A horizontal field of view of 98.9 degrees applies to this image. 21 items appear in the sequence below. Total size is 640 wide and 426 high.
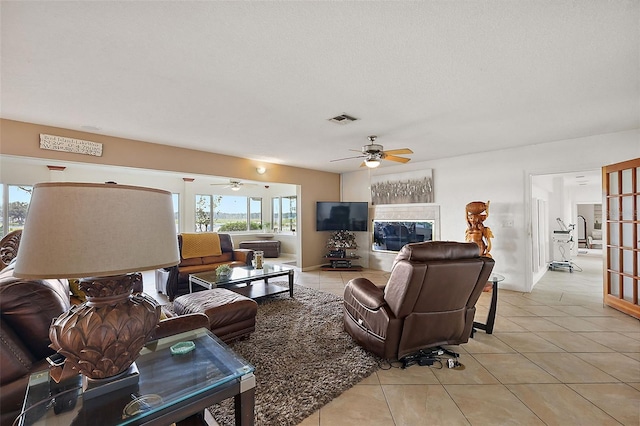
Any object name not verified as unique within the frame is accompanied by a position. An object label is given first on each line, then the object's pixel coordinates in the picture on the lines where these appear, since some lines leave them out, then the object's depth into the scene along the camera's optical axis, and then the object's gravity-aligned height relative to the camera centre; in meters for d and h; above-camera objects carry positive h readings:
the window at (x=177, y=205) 7.68 +0.27
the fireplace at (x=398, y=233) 5.79 -0.44
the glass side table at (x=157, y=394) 1.01 -0.73
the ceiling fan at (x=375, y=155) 3.77 +0.82
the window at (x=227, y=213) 8.41 +0.04
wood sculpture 4.54 -0.22
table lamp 0.87 -0.14
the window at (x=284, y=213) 9.37 +0.03
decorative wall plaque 3.41 +0.91
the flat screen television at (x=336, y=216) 6.70 -0.06
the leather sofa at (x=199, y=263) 4.19 -0.87
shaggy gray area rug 1.79 -1.27
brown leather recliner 2.11 -0.73
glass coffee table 3.69 -0.91
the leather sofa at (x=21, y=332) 1.20 -0.55
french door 3.54 -0.32
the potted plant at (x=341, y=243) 6.59 -0.72
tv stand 6.47 -1.23
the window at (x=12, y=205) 5.34 +0.21
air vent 3.18 +1.13
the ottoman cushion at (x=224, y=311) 2.56 -0.95
